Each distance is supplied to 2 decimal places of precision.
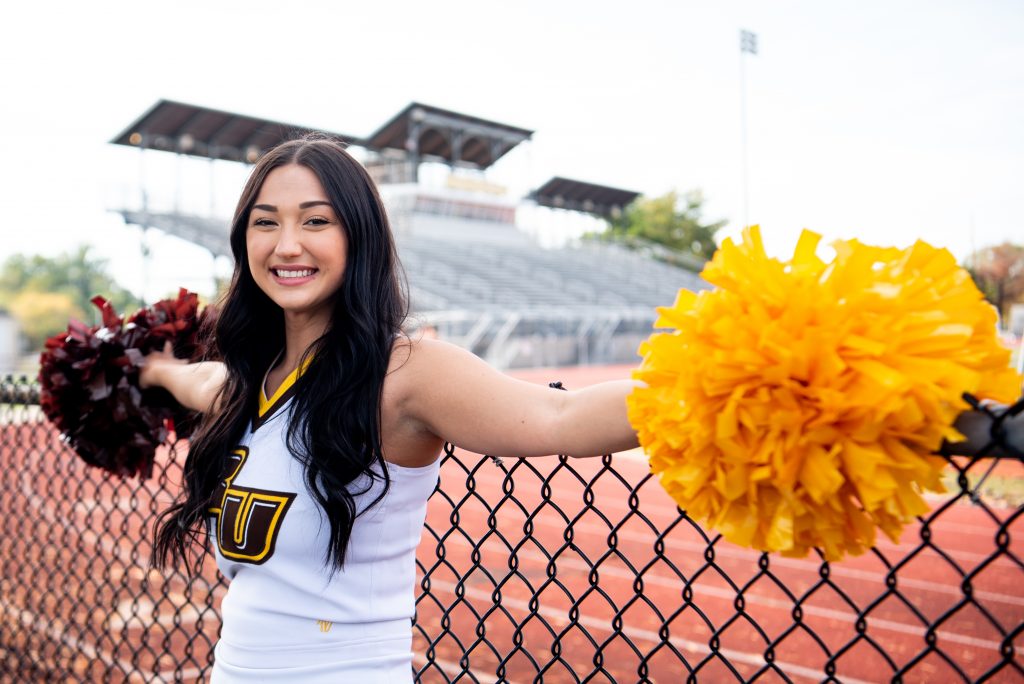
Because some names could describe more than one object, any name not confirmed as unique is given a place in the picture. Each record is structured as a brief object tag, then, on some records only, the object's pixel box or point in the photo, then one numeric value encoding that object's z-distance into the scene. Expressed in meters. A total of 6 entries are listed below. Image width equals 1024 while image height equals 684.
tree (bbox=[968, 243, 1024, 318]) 38.09
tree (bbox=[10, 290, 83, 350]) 61.69
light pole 35.75
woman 1.55
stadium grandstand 25.89
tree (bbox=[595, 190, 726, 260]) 58.47
